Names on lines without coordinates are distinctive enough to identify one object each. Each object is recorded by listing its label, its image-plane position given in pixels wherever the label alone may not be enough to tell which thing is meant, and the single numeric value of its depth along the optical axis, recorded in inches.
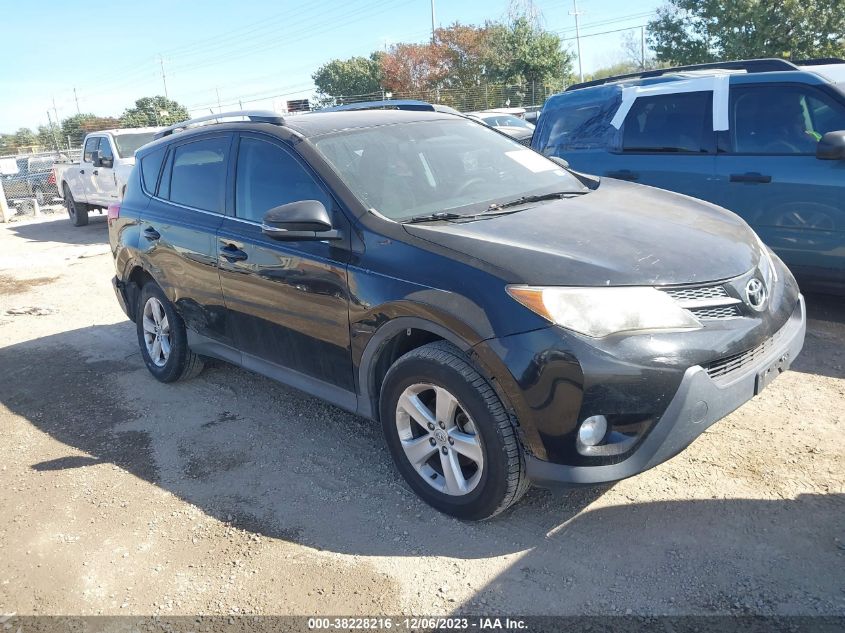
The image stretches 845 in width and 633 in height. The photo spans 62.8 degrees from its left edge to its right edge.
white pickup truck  512.1
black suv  105.9
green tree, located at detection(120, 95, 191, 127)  1829.5
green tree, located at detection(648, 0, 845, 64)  1008.2
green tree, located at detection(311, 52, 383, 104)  2329.1
